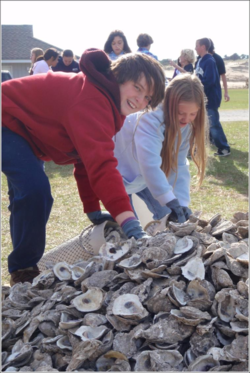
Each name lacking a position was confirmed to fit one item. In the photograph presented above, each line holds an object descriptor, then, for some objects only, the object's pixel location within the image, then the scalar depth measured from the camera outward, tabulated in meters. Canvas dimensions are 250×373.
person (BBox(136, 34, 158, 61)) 5.56
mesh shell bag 2.33
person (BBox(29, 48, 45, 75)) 6.07
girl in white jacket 2.58
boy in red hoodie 1.89
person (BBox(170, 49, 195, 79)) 6.29
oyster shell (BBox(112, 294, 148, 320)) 1.45
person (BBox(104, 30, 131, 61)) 5.18
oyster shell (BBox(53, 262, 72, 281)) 1.78
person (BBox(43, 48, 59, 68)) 6.52
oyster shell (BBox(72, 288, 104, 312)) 1.54
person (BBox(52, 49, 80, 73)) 6.69
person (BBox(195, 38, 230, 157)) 6.41
